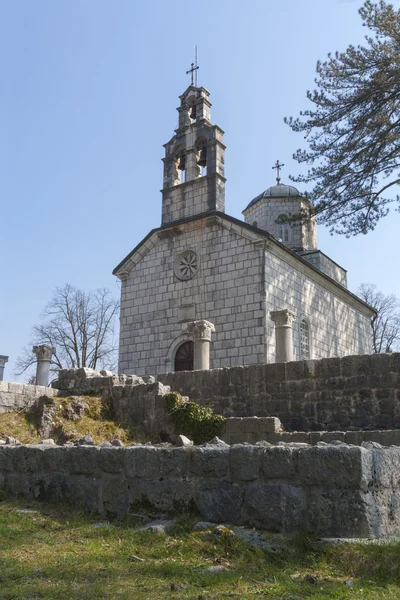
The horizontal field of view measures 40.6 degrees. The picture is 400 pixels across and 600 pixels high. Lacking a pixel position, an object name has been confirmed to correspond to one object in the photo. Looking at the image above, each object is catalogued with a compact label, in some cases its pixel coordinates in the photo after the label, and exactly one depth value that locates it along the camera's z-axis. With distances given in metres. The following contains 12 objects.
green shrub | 8.94
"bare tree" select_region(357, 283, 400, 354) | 38.94
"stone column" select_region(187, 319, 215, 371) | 12.75
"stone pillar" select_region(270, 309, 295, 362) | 12.38
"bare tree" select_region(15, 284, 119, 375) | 32.53
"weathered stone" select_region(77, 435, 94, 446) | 5.55
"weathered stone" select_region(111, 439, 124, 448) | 5.39
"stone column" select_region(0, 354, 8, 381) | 14.39
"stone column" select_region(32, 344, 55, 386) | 13.70
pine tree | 12.44
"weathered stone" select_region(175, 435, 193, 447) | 4.96
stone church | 16.88
